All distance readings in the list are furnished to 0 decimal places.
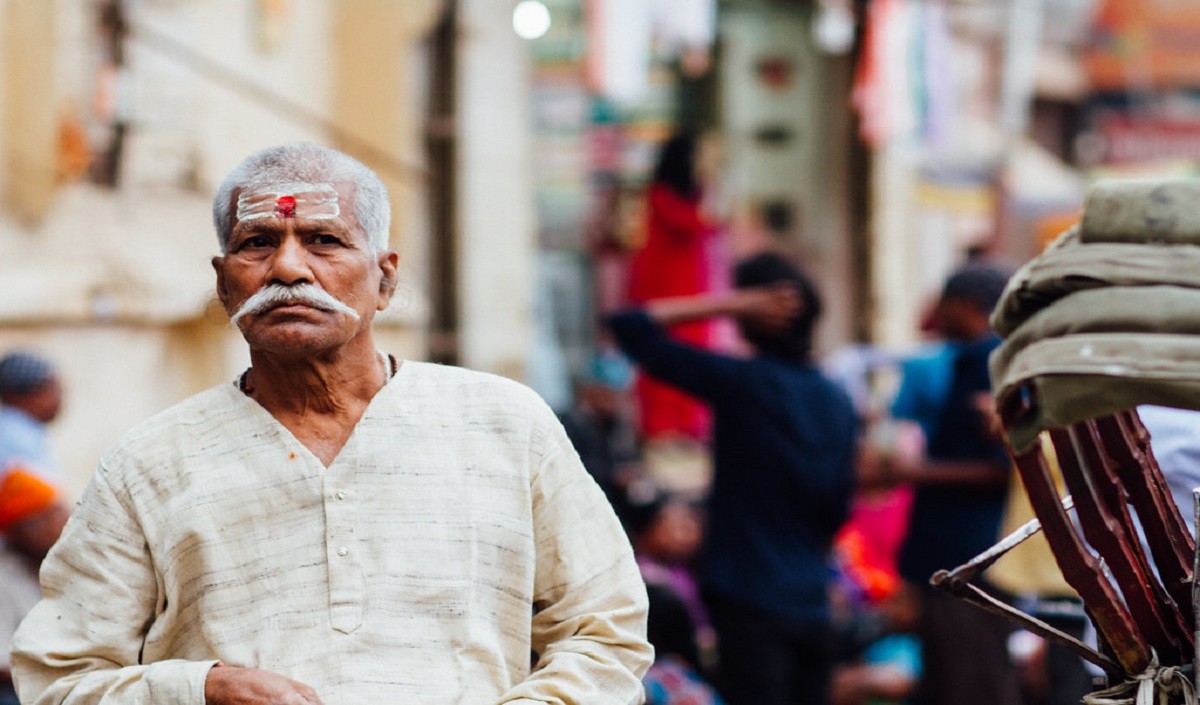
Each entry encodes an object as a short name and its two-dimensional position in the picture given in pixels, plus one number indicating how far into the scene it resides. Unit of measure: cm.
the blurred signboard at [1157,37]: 1844
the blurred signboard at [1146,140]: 1798
